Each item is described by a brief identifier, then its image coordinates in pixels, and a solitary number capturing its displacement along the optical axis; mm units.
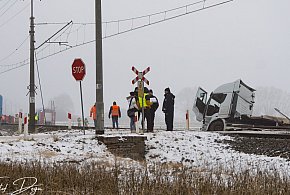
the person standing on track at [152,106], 18578
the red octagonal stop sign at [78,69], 16656
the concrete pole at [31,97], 26078
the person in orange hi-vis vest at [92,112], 27348
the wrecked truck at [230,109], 23141
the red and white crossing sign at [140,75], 17234
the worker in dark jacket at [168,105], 19125
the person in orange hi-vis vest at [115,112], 26594
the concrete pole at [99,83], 16359
